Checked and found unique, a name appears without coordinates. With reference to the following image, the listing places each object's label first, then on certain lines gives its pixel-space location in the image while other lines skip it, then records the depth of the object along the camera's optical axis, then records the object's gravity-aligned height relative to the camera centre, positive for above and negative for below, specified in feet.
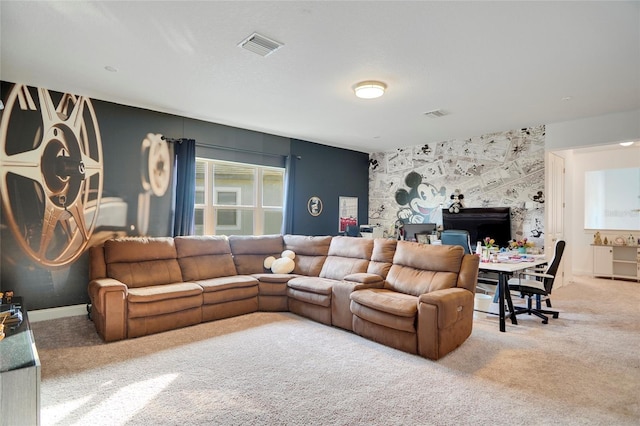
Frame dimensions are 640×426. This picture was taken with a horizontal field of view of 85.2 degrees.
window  18.04 +1.02
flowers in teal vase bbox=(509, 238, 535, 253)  16.94 -1.13
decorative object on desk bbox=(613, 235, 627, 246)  22.21 -1.11
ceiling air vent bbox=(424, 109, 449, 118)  15.55 +4.89
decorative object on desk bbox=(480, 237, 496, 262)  14.46 -1.30
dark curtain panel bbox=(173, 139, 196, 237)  16.26 +1.32
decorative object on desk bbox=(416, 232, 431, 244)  18.56 -0.97
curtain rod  16.35 +3.60
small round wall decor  22.07 +0.79
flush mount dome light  12.12 +4.60
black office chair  13.26 -2.48
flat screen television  18.85 -0.07
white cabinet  21.89 -2.42
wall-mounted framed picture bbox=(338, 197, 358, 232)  24.11 +0.46
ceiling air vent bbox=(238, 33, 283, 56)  9.16 +4.71
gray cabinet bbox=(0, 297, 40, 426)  5.47 -2.83
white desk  12.34 -1.80
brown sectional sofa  10.37 -2.49
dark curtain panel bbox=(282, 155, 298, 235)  20.45 +1.24
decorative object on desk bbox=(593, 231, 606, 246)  22.99 -1.04
